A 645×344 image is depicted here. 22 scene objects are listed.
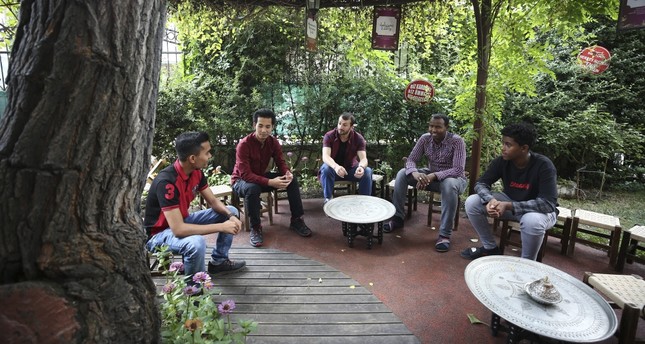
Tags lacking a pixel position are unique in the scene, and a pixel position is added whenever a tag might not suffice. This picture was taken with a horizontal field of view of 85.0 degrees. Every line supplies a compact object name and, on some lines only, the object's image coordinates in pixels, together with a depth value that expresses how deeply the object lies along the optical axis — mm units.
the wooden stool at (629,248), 3070
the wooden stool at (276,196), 4522
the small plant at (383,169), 5430
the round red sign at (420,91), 5082
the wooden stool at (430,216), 4125
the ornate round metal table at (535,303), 1807
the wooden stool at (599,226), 3214
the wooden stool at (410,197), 4422
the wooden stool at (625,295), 1949
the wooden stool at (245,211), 3980
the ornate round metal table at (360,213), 3443
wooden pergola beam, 4141
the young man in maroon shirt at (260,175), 3684
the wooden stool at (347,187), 4473
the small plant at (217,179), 5453
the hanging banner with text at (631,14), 3108
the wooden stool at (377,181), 4644
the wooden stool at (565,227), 3447
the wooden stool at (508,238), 3154
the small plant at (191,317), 1556
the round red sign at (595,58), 6078
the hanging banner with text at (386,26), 4305
